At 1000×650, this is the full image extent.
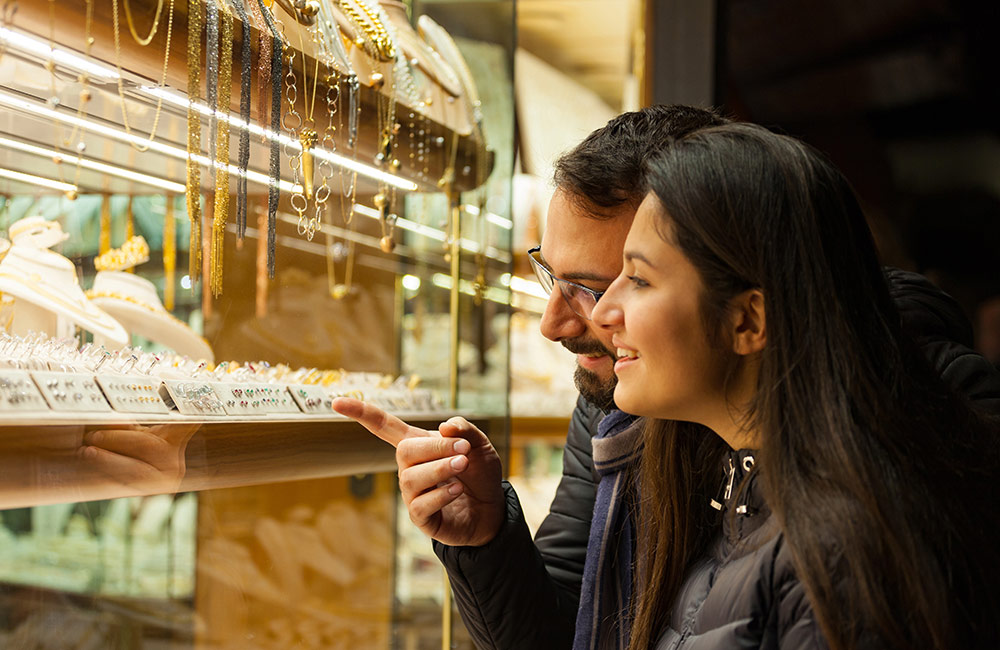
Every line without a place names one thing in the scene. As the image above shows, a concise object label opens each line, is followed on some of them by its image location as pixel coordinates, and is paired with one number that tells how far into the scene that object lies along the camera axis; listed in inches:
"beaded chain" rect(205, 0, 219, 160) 35.7
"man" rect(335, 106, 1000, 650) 40.2
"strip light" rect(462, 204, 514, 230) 62.6
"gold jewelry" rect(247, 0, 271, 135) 37.3
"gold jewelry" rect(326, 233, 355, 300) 47.3
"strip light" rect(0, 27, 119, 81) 30.6
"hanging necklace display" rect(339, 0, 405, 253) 47.4
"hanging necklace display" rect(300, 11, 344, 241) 42.5
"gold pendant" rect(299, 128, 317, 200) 40.3
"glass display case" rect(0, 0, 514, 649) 33.6
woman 27.3
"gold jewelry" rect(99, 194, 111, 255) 38.5
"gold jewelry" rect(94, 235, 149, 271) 40.1
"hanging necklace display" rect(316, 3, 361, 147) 43.5
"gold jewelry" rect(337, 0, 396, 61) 47.0
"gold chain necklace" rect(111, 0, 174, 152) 33.4
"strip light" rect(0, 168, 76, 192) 33.8
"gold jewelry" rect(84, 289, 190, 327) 38.7
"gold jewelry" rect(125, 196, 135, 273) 39.6
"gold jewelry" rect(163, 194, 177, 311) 39.4
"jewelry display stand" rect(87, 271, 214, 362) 40.3
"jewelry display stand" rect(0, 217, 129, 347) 34.2
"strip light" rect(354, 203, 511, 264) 49.0
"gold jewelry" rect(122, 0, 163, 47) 33.8
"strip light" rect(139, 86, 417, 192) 35.3
